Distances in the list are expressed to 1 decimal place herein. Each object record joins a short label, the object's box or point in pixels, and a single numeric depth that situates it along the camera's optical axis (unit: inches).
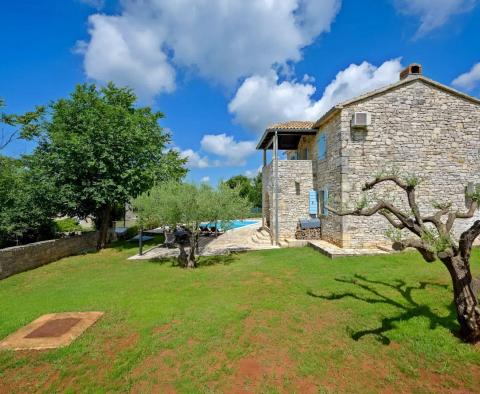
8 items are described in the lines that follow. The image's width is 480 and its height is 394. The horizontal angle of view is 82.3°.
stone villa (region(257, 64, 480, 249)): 476.4
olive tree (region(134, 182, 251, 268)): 418.3
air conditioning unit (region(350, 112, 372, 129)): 465.6
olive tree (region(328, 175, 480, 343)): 179.0
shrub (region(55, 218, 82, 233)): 913.5
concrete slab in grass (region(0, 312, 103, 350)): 203.5
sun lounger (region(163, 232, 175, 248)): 640.4
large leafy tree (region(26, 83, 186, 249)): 602.9
